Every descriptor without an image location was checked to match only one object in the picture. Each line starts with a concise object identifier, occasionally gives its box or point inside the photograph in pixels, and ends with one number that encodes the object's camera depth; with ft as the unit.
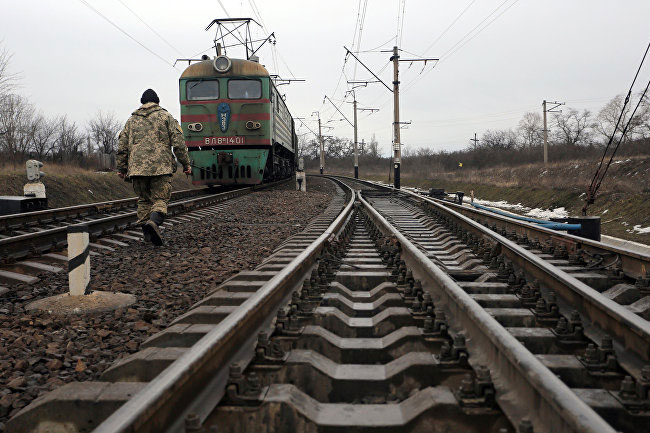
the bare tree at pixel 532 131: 240.16
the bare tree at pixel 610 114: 175.77
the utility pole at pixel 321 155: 185.87
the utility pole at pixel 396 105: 70.95
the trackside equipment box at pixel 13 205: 29.94
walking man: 20.38
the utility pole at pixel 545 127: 113.19
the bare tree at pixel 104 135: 133.08
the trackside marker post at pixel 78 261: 12.23
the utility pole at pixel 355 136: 140.97
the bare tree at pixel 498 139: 239.91
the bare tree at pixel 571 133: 202.69
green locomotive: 45.62
